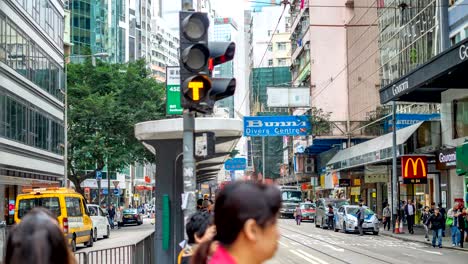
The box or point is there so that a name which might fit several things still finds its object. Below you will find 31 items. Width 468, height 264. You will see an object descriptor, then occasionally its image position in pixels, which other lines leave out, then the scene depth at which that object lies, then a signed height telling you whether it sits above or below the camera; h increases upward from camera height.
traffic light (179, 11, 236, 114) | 9.90 +1.49
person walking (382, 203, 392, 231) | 41.34 -2.24
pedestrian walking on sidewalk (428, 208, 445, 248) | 27.66 -1.79
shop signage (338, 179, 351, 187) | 56.81 -0.50
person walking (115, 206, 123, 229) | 54.39 -2.89
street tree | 44.84 +4.02
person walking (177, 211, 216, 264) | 6.30 -0.44
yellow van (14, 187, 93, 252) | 25.08 -0.89
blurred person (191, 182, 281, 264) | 3.02 -0.19
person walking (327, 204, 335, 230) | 42.88 -2.34
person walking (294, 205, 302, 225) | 50.08 -2.61
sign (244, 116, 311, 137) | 41.12 +2.77
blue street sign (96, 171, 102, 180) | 47.09 +0.25
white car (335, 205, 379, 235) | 37.94 -2.32
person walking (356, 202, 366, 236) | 37.88 -2.11
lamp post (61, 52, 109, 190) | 40.78 +2.65
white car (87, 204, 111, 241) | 33.41 -2.05
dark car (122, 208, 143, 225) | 54.19 -2.80
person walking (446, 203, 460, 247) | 27.92 -1.86
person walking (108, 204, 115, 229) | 52.12 -2.59
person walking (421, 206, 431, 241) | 33.63 -1.75
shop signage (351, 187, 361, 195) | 59.94 -1.22
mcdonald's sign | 36.53 +0.28
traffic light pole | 10.09 +0.21
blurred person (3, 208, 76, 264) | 3.42 -0.30
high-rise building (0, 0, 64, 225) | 37.25 +4.60
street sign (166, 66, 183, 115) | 17.48 +2.11
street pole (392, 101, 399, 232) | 38.05 -0.67
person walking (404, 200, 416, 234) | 37.47 -2.02
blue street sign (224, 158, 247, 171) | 70.09 +1.17
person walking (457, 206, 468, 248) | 27.88 -1.80
